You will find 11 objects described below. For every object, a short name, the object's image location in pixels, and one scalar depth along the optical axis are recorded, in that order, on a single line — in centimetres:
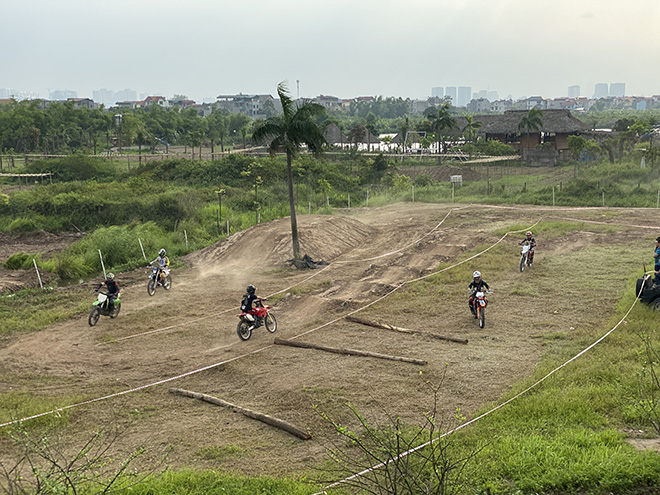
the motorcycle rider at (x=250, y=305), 1606
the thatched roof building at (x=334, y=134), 8848
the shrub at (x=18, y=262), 2661
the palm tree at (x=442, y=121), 7288
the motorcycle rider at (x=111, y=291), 1833
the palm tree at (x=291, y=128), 2367
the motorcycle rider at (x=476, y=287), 1653
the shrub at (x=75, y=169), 5631
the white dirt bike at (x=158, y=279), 2155
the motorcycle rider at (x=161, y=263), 2180
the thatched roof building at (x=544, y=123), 6919
